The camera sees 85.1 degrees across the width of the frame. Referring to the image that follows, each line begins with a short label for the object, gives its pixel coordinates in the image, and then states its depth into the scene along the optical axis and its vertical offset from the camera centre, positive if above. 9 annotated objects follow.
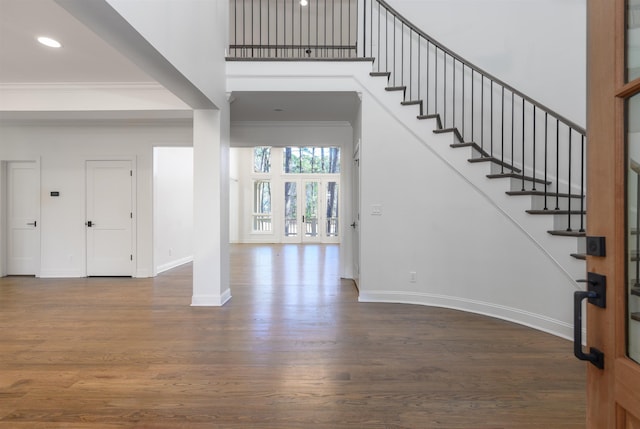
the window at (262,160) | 12.94 +1.93
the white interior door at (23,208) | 6.25 +0.07
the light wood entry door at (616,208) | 0.85 +0.01
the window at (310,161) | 12.96 +1.92
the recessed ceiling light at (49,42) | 3.30 +1.65
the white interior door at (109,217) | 6.24 -0.09
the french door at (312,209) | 12.91 +0.11
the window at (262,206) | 12.89 +0.22
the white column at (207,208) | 4.34 +0.05
